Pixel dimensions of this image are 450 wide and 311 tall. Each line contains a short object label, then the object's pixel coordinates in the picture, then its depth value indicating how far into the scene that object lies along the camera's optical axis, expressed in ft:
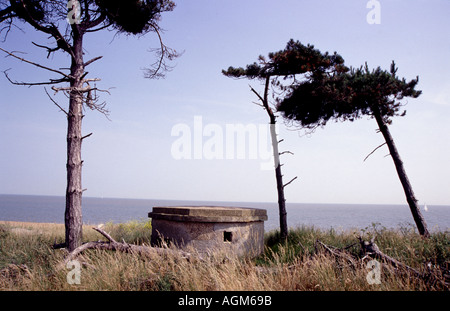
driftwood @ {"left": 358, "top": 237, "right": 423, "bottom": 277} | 15.50
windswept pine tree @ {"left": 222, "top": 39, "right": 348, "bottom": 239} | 32.27
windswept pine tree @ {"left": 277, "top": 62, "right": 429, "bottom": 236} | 32.07
